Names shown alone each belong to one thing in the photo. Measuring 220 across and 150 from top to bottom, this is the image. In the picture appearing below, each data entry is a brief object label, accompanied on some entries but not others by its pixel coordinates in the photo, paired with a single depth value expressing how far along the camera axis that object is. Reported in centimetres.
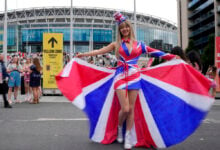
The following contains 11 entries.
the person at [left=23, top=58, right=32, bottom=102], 1011
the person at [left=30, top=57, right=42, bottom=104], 941
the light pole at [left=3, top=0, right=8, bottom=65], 1716
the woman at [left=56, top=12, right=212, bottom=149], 368
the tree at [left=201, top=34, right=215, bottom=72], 3089
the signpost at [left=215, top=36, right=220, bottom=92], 1376
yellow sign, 1288
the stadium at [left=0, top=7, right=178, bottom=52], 7731
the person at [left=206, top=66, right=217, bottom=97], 1190
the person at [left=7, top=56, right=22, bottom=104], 925
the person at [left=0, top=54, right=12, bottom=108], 813
